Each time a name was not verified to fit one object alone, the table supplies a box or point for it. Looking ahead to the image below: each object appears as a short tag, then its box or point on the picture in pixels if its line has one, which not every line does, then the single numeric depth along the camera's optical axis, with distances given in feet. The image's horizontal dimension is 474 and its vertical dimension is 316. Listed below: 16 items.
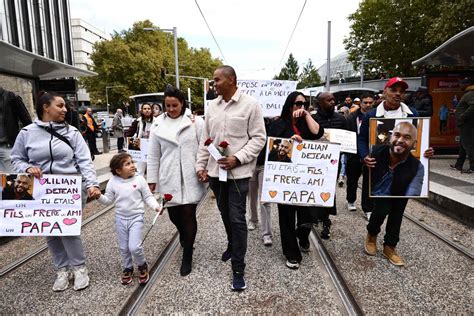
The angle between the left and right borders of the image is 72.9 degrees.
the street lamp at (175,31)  70.09
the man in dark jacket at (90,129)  39.06
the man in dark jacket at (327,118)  14.15
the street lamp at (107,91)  129.10
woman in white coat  11.14
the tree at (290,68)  330.54
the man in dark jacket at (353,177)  16.36
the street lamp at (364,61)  98.61
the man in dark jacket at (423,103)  26.00
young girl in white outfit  10.53
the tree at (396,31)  54.50
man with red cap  11.55
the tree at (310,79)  247.70
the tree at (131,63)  124.98
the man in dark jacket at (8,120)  14.60
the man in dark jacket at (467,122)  22.54
